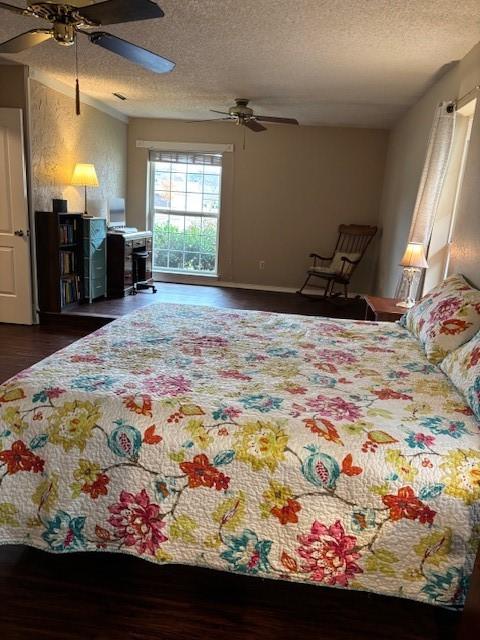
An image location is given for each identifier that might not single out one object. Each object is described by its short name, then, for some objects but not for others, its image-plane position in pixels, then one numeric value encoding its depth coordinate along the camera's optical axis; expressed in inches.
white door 159.9
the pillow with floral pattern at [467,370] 59.8
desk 213.9
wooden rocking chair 228.2
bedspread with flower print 49.8
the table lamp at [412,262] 128.0
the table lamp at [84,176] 191.3
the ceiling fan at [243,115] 178.5
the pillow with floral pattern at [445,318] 78.3
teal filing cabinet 194.1
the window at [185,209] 259.1
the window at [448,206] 126.8
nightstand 124.6
